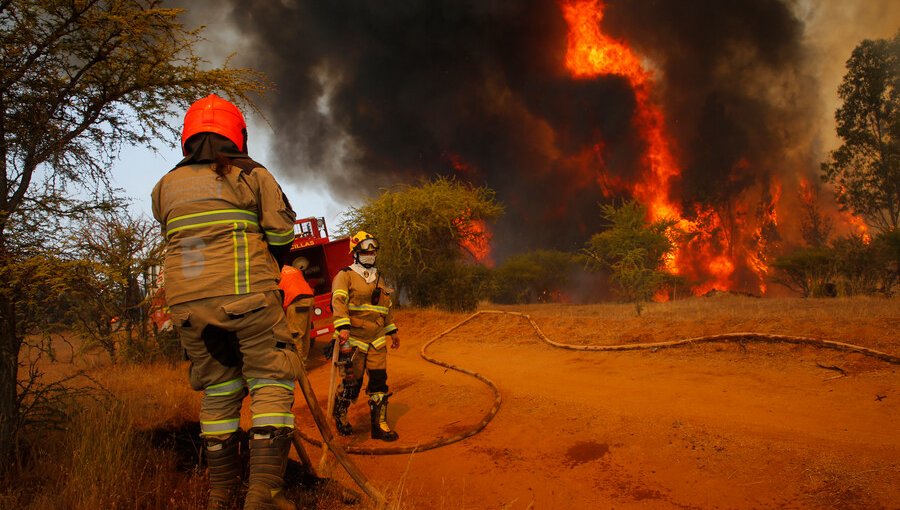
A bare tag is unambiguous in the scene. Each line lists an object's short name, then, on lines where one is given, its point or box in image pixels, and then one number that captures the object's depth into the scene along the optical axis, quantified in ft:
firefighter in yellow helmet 19.04
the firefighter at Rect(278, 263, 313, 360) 22.22
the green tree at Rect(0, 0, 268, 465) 12.14
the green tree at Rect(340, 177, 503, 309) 63.21
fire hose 16.94
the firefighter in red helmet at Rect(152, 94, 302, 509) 8.84
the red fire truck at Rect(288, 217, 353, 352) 39.31
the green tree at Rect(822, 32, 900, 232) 100.17
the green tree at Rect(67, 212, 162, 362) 29.04
